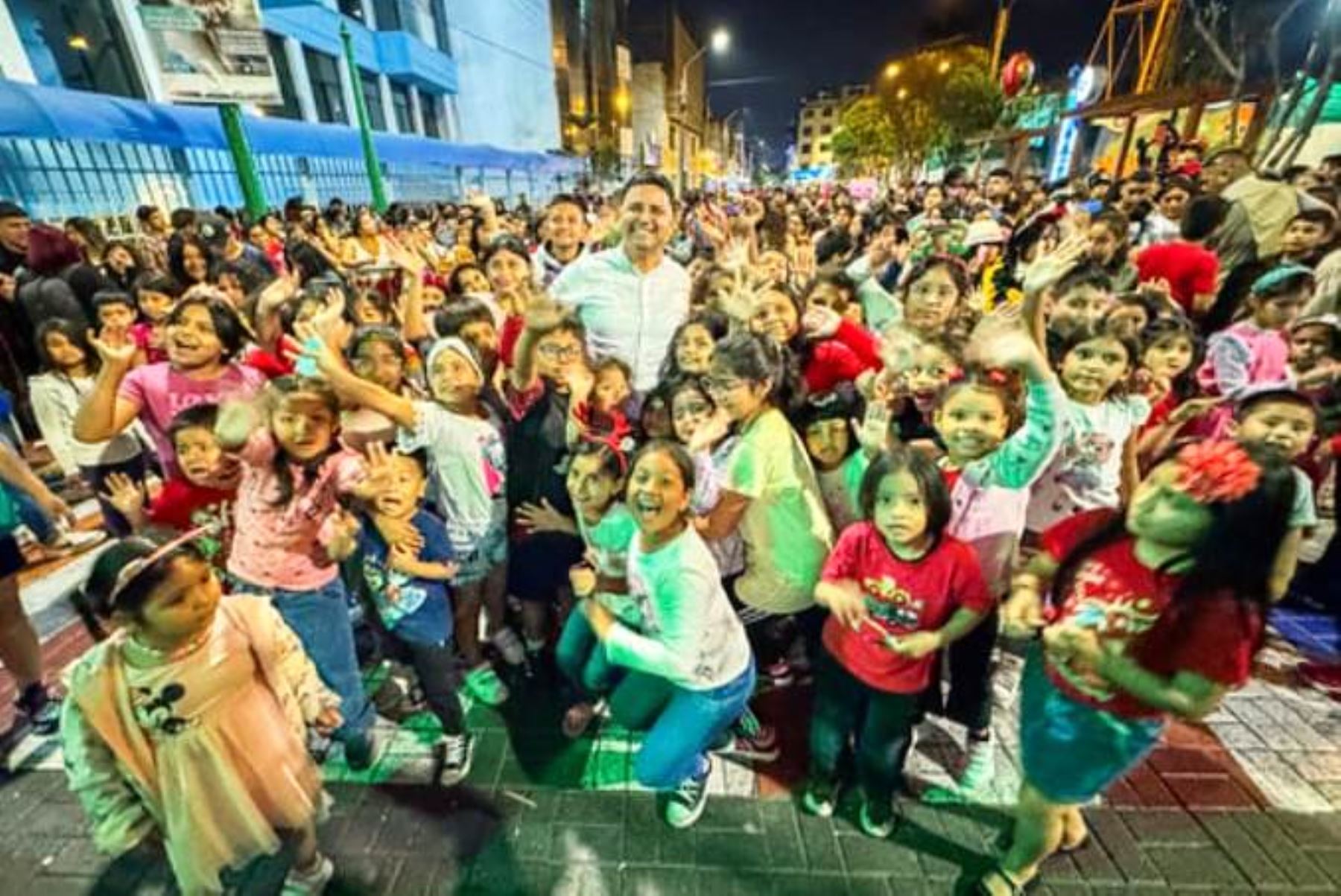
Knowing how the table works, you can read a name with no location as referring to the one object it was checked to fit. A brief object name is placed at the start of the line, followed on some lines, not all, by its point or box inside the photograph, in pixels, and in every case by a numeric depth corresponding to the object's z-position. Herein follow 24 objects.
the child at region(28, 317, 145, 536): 3.33
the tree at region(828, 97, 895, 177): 42.16
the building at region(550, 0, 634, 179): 52.06
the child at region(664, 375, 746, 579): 2.45
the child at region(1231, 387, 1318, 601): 2.29
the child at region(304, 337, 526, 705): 2.52
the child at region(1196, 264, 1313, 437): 3.40
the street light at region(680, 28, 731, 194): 26.77
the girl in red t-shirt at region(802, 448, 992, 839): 1.90
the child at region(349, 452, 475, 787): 2.43
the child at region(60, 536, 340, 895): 1.62
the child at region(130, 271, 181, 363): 3.81
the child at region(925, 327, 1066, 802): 2.00
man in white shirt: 3.34
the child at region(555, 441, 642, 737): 2.32
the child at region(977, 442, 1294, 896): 1.50
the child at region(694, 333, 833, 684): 2.37
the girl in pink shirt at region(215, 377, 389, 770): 2.37
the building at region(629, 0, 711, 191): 73.58
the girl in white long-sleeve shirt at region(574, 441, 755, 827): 1.98
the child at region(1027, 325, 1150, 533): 2.53
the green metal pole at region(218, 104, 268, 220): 8.30
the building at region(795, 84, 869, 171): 120.56
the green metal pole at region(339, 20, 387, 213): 12.77
